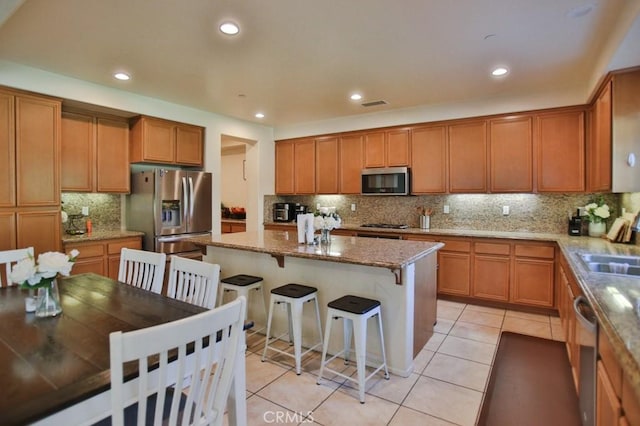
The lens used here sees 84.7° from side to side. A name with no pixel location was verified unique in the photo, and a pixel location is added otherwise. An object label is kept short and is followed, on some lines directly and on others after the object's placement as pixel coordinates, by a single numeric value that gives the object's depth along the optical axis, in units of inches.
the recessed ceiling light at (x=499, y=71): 134.7
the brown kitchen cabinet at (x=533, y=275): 151.9
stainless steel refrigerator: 172.2
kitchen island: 102.0
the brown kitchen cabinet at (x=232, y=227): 274.8
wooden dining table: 39.6
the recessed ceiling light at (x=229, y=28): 101.1
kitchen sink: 96.5
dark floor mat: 83.3
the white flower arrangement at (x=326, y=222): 123.3
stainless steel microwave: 194.9
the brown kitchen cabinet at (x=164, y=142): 175.5
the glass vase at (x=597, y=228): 148.3
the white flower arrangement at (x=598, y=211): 144.6
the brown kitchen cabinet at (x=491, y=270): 160.6
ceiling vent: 182.4
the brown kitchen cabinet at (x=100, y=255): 151.9
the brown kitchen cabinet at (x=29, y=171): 130.4
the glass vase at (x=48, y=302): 65.2
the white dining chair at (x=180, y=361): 37.1
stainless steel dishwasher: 62.2
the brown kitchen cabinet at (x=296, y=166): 233.1
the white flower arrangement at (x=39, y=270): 61.7
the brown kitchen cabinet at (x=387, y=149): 197.8
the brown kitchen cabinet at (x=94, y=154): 160.2
